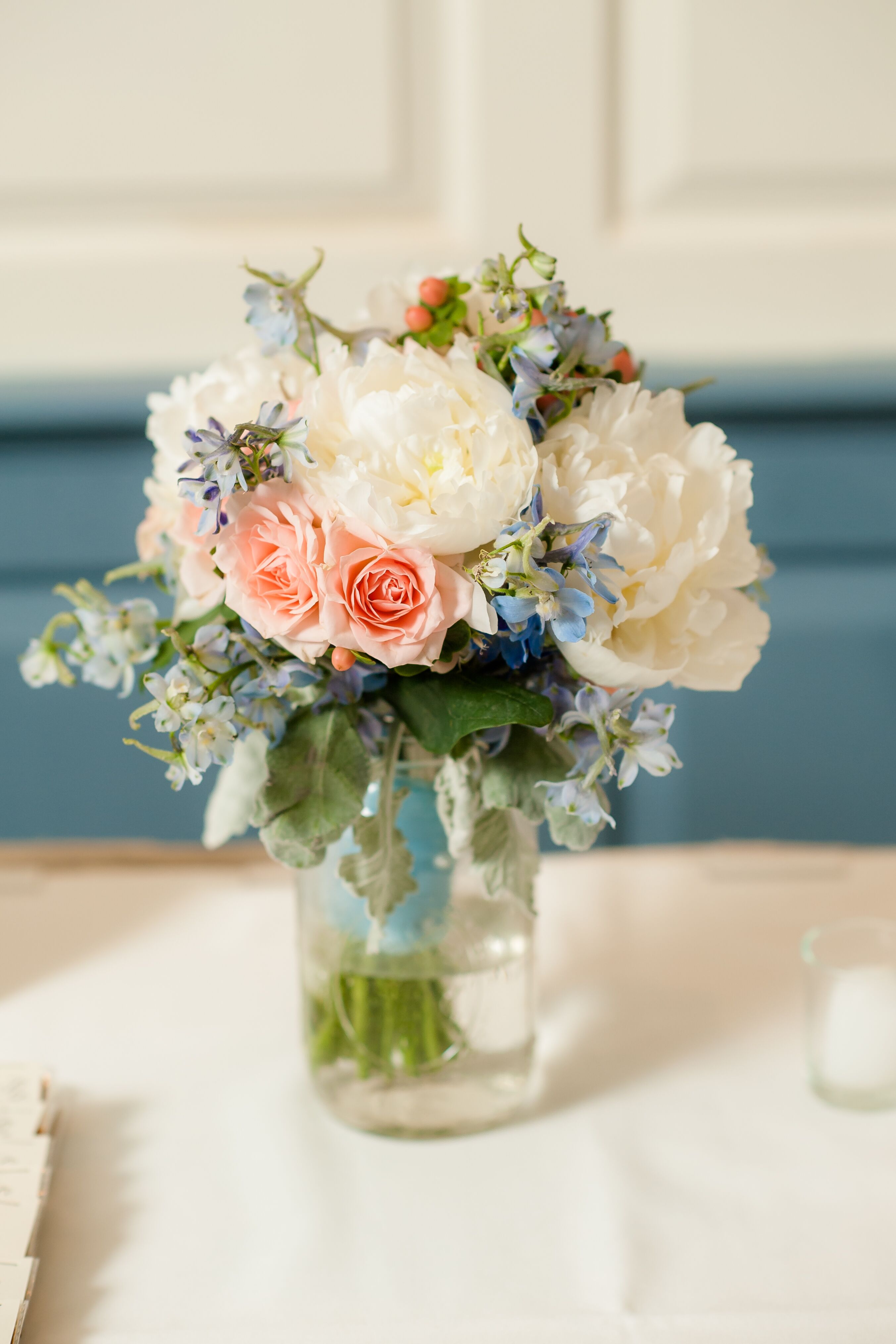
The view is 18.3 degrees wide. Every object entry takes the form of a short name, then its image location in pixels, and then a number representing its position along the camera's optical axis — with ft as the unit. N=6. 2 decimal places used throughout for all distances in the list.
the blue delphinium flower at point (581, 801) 3.45
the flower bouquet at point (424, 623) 3.35
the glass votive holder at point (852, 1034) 3.73
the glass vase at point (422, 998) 3.66
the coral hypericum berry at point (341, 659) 3.39
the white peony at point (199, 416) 3.53
